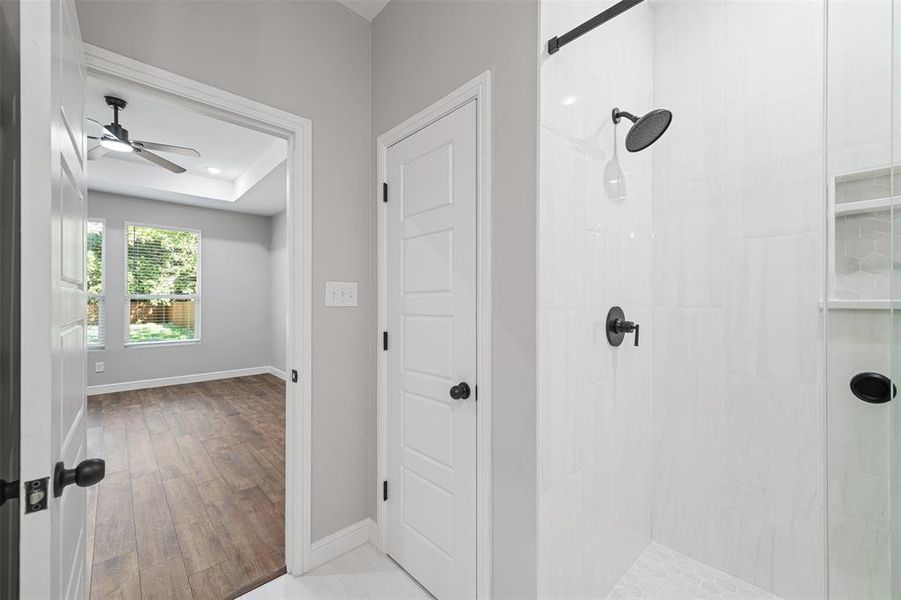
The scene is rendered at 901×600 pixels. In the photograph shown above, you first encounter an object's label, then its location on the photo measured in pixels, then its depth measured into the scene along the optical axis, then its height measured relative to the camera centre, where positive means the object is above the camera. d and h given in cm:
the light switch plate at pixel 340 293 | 190 +4
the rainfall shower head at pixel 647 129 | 134 +64
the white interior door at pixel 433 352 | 150 -23
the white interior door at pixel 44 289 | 63 +2
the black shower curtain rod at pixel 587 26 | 108 +86
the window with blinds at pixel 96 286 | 496 +18
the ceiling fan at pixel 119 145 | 275 +122
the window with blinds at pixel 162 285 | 534 +23
